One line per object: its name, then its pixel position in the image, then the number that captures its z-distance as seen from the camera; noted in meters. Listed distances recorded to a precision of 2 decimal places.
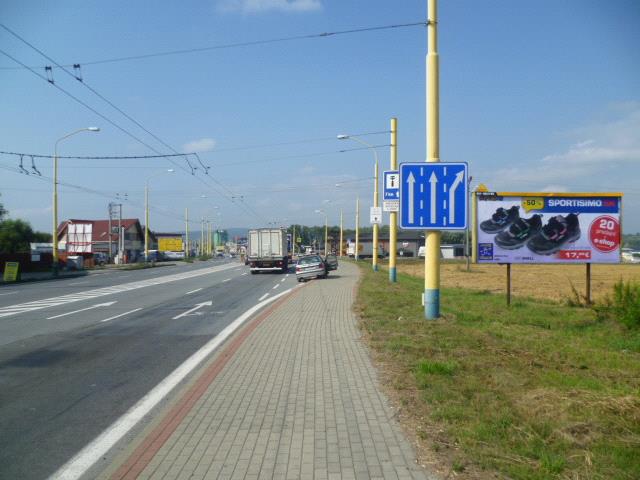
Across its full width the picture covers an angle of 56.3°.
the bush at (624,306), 12.59
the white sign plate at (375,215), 31.27
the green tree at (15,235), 73.44
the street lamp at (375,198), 34.84
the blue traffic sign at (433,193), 11.91
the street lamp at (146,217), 63.05
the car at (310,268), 34.75
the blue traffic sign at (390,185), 19.66
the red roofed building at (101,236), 84.56
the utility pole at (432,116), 11.91
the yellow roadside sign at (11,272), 39.41
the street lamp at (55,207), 41.56
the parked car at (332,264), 40.27
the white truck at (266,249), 43.25
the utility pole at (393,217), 24.25
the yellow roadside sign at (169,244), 119.69
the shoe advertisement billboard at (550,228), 18.09
